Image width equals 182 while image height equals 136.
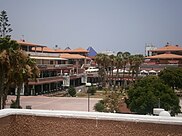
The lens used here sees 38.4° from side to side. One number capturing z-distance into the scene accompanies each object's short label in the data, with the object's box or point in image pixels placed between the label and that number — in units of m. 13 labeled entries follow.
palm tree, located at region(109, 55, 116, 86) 64.00
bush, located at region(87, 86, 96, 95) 52.83
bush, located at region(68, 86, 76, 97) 49.50
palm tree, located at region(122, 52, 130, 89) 65.41
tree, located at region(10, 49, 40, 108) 22.72
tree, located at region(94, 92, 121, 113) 28.31
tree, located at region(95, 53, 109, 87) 63.19
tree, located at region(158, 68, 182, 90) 47.91
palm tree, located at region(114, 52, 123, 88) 63.95
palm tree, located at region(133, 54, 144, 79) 62.38
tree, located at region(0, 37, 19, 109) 21.58
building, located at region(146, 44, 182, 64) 77.25
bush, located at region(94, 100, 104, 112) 28.25
